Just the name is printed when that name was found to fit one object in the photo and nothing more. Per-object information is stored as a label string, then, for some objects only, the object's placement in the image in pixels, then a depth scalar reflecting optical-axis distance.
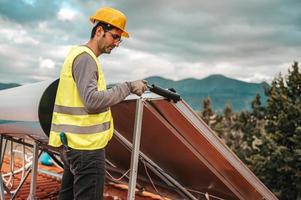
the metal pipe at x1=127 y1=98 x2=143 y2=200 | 2.76
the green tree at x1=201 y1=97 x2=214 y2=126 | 54.84
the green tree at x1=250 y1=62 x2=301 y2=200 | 21.69
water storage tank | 2.80
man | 2.37
